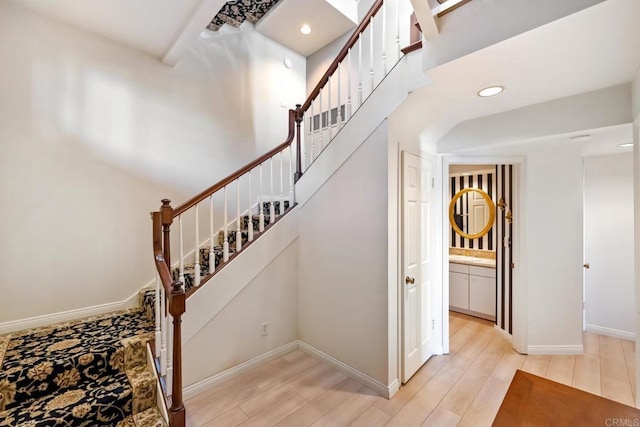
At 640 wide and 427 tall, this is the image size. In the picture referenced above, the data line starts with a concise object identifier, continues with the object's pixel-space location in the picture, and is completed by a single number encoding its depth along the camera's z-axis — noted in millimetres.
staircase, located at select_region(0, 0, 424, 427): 1666
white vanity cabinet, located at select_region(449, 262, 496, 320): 3660
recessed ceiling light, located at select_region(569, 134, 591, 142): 2291
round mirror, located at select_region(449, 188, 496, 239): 3865
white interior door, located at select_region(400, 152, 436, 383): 2352
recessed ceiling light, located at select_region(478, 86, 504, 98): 1992
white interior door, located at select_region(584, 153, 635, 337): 3150
